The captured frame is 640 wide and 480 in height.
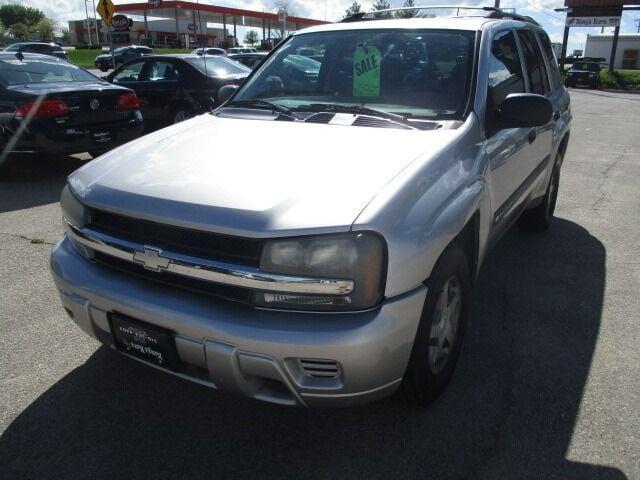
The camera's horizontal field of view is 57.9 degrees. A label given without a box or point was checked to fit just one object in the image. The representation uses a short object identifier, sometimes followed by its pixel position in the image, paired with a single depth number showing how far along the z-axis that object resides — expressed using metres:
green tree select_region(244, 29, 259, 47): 80.96
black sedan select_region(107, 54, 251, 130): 9.34
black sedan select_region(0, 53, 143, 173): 6.59
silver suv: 2.05
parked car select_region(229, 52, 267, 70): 20.41
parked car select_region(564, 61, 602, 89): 30.45
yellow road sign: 13.89
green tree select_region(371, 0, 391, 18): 48.13
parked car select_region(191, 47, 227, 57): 26.88
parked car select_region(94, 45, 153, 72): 32.97
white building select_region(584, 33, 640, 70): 53.34
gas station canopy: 47.20
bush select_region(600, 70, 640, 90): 31.68
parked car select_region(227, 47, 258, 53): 38.02
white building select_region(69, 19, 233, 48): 67.88
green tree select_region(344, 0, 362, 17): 49.46
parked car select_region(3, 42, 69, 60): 27.70
